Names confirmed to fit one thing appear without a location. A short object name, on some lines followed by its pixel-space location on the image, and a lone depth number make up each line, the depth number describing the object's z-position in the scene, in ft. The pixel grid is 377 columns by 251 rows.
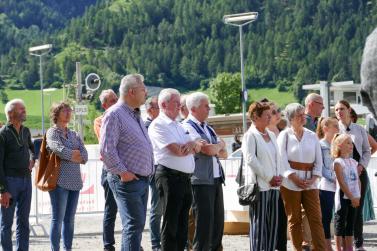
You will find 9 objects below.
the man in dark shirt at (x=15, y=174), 34.32
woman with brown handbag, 34.71
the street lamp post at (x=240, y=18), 124.67
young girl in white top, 37.19
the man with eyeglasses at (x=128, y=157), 28.07
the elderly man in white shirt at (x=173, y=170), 31.04
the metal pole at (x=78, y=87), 105.01
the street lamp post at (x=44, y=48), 107.20
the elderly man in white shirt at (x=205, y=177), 32.78
